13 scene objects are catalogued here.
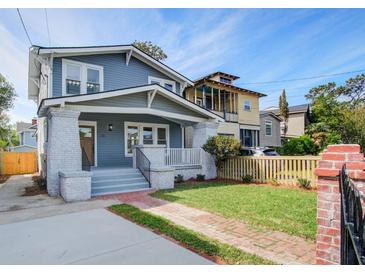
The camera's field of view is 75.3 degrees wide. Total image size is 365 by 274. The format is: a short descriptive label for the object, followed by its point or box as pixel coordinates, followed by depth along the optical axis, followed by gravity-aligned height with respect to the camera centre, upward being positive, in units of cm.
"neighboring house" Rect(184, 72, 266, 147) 1933 +356
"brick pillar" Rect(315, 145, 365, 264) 241 -57
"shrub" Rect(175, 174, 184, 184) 1118 -169
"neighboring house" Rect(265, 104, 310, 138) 3094 +283
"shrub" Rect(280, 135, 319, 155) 1928 -43
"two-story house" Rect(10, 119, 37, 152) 3016 +82
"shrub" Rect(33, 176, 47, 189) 1010 -170
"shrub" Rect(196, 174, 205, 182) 1160 -172
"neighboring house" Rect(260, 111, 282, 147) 2462 +132
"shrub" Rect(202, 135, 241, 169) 1127 -20
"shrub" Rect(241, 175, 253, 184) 1070 -166
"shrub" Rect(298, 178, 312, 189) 886 -155
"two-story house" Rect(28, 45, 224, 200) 836 +115
